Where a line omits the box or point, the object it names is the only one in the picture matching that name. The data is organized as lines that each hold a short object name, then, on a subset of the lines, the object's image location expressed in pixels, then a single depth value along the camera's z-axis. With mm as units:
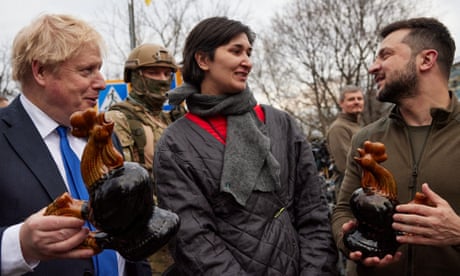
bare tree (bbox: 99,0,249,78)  17172
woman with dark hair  2324
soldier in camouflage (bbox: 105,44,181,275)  3766
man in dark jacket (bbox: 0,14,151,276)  1939
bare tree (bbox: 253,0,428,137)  18281
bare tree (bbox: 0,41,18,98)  23412
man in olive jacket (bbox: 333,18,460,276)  2320
